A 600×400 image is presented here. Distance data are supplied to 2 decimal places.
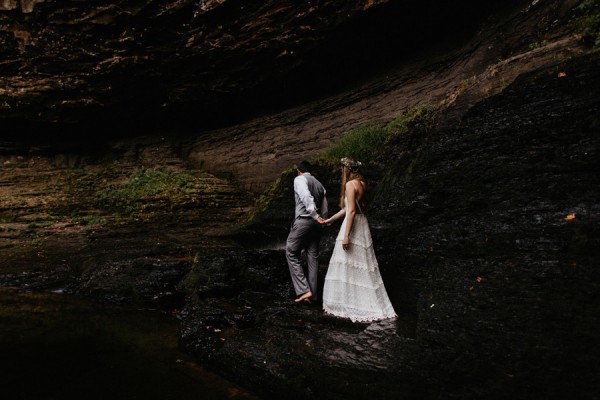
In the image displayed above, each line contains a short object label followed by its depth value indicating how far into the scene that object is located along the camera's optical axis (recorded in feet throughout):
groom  18.33
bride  15.23
